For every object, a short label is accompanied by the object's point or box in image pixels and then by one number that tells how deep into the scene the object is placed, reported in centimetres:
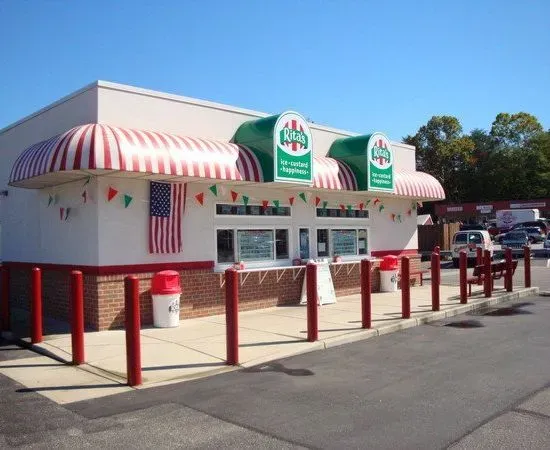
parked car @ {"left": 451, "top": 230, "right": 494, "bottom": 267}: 2731
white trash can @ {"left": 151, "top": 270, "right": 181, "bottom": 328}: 1048
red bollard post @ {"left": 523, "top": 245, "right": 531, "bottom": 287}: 1609
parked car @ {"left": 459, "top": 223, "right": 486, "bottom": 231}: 5034
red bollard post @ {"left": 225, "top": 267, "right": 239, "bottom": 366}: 762
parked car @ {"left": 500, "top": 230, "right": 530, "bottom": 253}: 3462
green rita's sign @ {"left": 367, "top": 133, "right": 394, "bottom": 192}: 1414
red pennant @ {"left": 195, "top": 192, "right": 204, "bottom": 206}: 1170
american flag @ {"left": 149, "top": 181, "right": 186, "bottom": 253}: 1096
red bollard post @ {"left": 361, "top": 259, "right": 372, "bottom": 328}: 980
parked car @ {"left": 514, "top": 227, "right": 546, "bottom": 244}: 4425
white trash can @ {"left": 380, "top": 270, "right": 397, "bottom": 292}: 1588
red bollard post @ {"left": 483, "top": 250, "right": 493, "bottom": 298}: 1411
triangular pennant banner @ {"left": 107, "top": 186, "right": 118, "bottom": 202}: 1035
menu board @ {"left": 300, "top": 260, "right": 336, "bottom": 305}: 1352
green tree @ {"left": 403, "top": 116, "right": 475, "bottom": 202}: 6456
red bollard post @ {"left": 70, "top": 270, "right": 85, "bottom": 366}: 776
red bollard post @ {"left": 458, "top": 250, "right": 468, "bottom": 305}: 1294
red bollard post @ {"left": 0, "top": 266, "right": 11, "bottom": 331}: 1007
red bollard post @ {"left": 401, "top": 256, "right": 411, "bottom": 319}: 1064
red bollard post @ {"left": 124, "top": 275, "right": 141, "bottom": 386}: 670
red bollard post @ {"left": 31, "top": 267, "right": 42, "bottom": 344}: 898
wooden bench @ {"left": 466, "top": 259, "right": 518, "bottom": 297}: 1458
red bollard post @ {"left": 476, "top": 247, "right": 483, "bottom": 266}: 1553
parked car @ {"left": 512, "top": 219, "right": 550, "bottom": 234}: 5048
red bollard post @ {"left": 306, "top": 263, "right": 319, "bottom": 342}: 880
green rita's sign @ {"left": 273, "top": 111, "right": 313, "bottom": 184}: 1154
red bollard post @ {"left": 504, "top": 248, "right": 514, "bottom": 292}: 1521
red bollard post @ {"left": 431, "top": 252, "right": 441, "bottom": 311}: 1180
